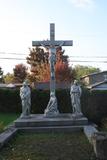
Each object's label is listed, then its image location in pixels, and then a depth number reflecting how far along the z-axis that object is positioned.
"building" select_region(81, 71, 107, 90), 20.94
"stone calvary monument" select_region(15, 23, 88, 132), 6.68
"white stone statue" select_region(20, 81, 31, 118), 7.50
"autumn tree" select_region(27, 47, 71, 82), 21.99
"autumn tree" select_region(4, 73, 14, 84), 32.10
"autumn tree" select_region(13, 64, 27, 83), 28.94
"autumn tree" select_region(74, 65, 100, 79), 43.51
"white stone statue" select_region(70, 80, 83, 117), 7.41
